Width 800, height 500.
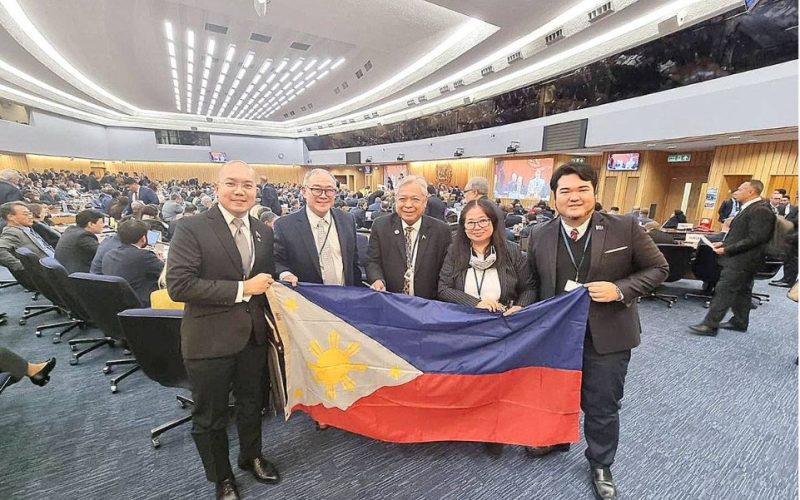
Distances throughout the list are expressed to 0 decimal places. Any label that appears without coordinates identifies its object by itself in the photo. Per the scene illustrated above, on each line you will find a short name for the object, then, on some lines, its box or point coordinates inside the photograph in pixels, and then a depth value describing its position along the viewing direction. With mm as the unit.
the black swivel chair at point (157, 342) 1922
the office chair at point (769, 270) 4774
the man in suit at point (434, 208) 4469
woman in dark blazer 2012
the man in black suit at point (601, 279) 1688
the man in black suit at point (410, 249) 2318
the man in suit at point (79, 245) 3527
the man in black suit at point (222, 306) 1542
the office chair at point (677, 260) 4699
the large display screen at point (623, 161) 10711
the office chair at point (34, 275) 3305
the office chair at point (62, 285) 2900
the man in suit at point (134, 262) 2770
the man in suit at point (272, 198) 9477
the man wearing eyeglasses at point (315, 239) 2180
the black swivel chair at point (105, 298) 2471
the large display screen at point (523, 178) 13111
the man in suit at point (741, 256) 3541
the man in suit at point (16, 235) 3807
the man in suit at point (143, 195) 8594
